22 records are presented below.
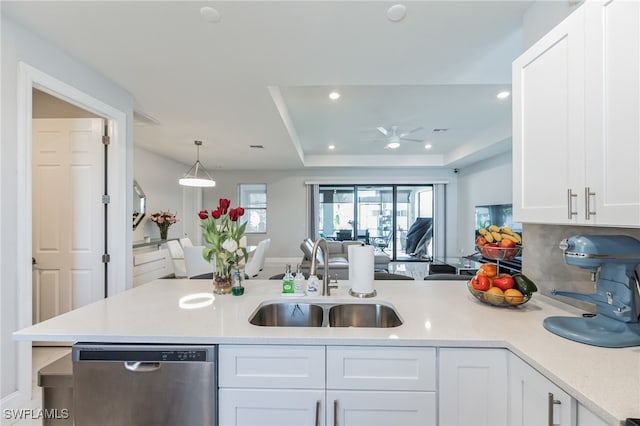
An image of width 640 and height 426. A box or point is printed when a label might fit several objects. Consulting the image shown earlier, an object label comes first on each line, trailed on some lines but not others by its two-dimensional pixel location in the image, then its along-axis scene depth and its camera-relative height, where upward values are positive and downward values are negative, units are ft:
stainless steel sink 5.32 -1.92
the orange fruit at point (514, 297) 4.65 -1.39
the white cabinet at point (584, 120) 3.07 +1.18
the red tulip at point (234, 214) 5.66 -0.02
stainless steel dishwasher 3.77 -2.29
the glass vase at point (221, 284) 5.74 -1.44
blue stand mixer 3.33 -0.89
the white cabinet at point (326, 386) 3.70 -2.28
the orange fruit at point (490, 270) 5.14 -1.04
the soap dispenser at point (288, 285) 5.59 -1.43
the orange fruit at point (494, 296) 4.74 -1.40
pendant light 14.28 +1.62
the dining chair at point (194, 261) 12.82 -2.20
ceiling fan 14.87 +4.21
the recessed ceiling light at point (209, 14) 5.59 +3.99
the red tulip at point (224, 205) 5.76 +0.16
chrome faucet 5.43 -1.05
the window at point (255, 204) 24.48 +0.76
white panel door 8.88 -0.04
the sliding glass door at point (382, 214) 24.43 -0.11
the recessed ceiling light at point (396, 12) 5.49 +3.97
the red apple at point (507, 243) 4.95 -0.53
